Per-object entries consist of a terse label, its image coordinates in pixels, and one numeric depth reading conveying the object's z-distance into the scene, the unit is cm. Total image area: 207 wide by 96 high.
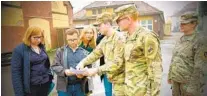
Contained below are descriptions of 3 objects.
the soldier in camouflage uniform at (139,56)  101
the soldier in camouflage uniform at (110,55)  123
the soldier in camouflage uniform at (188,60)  135
